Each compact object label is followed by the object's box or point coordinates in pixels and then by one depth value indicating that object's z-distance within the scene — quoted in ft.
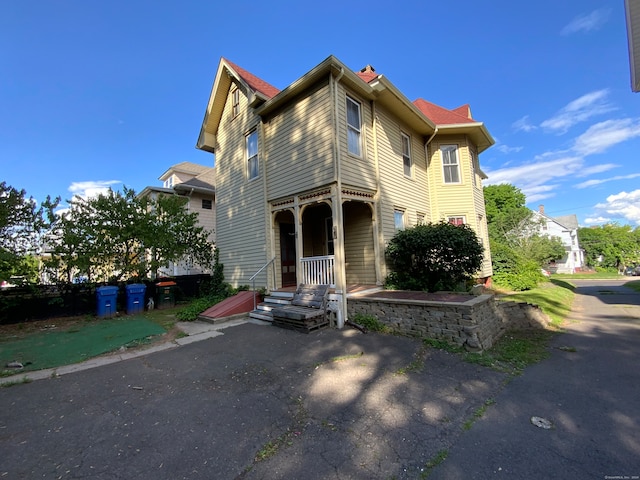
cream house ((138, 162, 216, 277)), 52.06
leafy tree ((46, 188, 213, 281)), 30.25
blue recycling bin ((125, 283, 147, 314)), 32.55
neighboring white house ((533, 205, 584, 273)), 153.69
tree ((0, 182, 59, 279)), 26.10
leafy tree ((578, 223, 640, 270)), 158.51
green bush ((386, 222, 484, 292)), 26.89
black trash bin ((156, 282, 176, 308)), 35.94
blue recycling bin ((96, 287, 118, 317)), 30.40
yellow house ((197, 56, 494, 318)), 26.86
